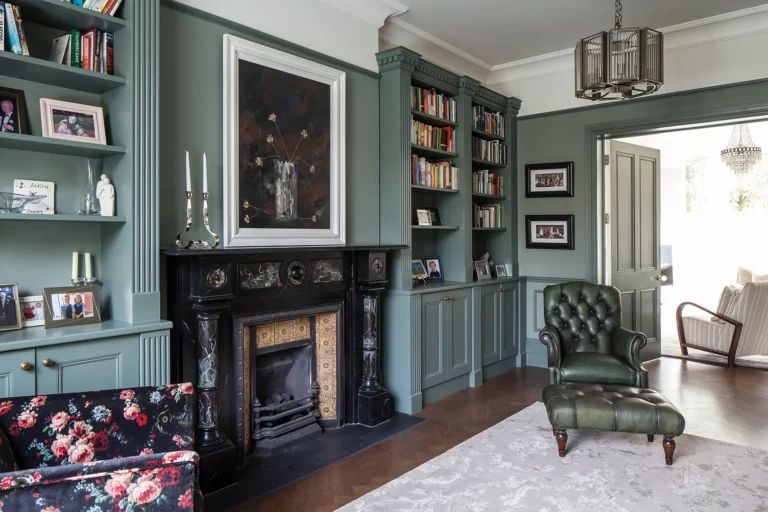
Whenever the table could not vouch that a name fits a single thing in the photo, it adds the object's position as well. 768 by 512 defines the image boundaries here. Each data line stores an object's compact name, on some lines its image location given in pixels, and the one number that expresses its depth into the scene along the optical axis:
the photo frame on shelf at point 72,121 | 2.33
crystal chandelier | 6.56
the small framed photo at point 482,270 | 5.08
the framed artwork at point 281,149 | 3.06
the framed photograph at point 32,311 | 2.33
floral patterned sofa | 1.28
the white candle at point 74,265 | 2.50
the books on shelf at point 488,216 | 5.32
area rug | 2.60
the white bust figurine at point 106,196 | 2.47
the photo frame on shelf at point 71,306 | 2.33
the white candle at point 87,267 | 2.54
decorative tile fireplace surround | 2.75
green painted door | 5.40
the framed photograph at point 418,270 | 4.60
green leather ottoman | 2.89
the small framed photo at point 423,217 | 4.66
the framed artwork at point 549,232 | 5.30
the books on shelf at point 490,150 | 5.08
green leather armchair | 3.58
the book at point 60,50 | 2.35
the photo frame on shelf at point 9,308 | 2.23
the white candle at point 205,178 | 2.79
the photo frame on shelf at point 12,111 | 2.22
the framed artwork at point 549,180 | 5.29
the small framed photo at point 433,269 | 4.85
